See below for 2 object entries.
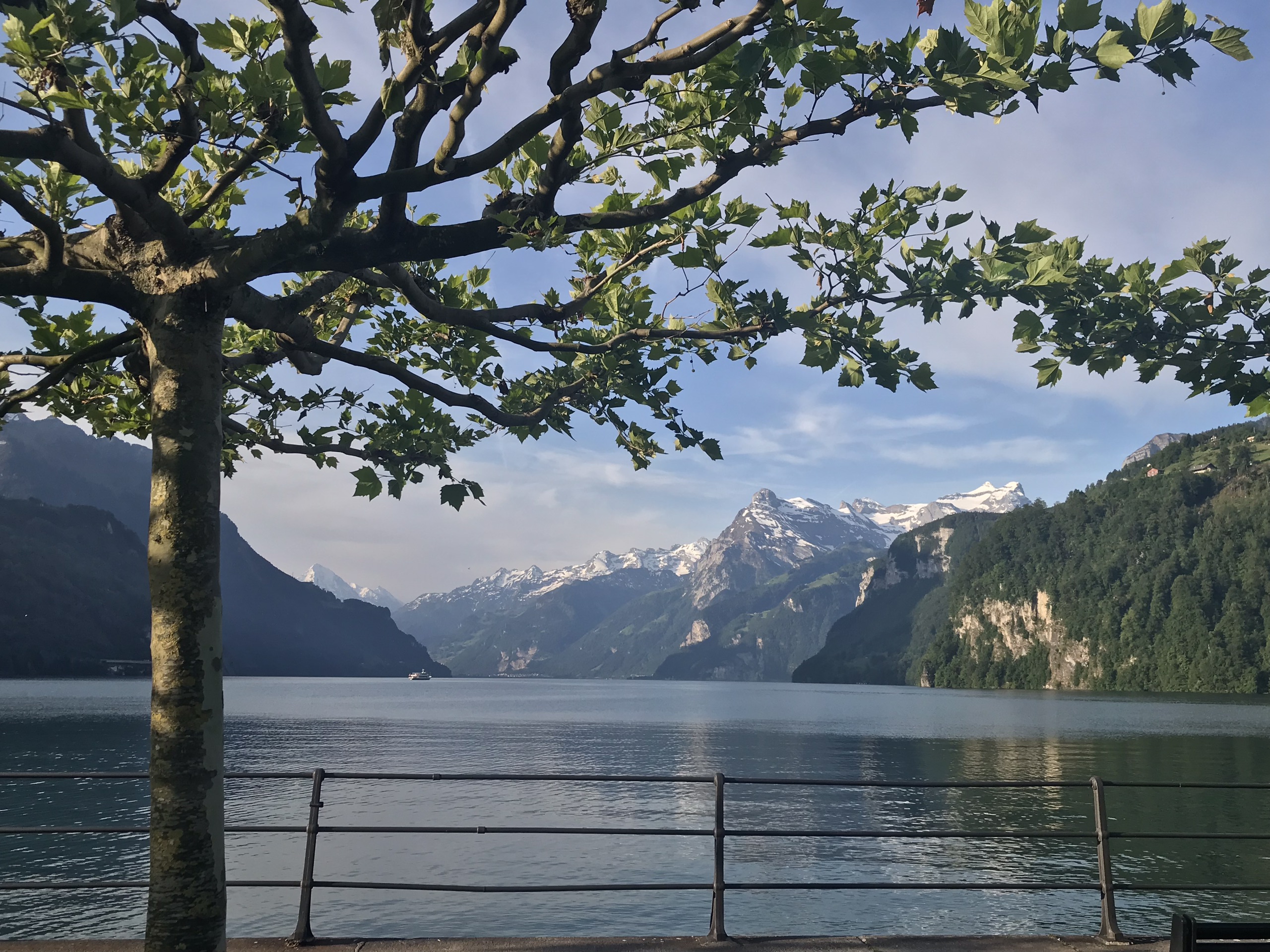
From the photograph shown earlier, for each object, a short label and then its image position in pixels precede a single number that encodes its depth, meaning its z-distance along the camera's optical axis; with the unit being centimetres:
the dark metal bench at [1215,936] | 360
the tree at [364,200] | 518
